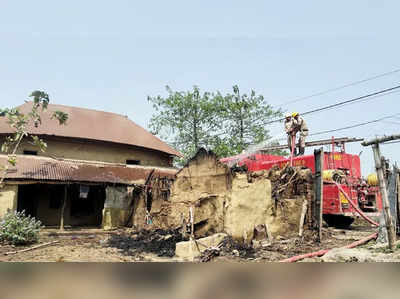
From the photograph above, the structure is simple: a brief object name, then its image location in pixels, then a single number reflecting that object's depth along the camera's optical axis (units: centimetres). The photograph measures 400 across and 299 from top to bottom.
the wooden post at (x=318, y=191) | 1040
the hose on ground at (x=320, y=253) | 816
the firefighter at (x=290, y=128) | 1370
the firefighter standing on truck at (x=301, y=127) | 1347
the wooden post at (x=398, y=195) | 802
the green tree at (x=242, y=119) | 3638
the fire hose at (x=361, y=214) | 1056
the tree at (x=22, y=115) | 1343
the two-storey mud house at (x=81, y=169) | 1861
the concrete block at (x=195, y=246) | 1002
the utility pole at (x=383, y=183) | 711
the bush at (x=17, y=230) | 1298
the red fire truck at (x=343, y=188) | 1213
